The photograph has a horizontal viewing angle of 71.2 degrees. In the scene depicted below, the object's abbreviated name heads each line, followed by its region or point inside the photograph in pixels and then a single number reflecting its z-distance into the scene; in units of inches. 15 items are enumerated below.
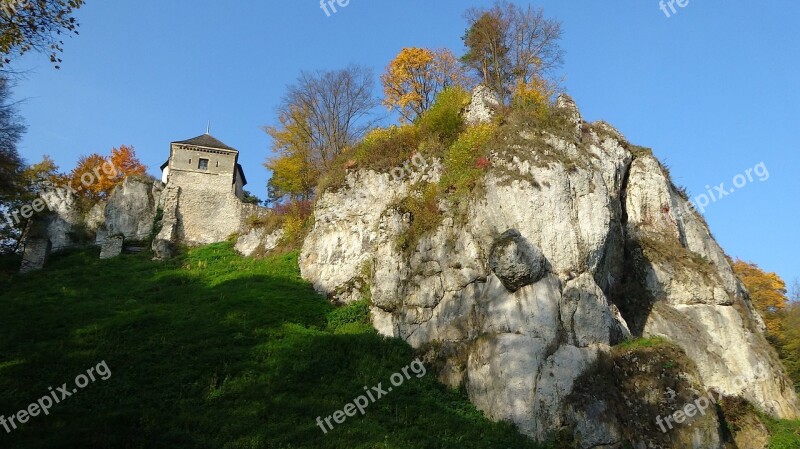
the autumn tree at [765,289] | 1380.4
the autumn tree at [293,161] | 1344.7
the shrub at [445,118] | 954.7
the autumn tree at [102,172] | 1517.0
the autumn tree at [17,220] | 1212.4
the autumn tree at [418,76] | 1310.3
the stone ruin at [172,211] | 1261.1
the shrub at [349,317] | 817.5
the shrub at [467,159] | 823.1
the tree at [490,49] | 1283.2
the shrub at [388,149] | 973.8
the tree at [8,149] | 813.2
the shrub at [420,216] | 821.2
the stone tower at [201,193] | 1291.8
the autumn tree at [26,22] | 409.1
